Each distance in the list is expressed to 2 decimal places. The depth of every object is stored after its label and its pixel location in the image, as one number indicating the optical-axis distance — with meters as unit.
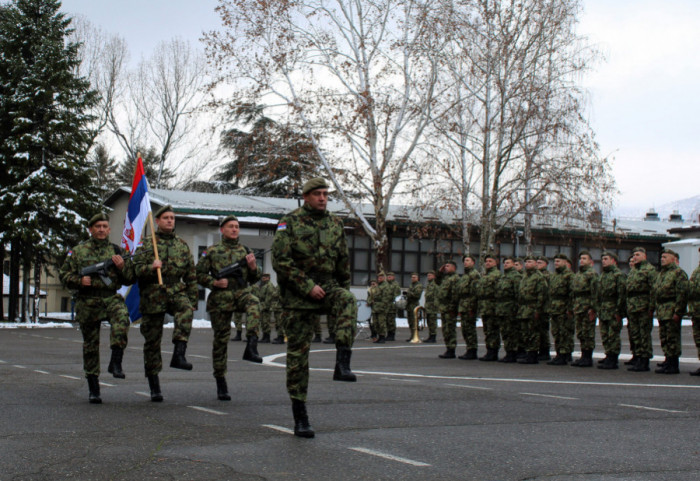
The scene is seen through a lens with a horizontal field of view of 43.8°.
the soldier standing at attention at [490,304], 16.89
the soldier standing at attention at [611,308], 15.36
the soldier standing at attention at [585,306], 15.46
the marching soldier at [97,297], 9.05
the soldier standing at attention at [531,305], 16.17
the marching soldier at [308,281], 6.90
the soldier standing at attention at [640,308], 15.01
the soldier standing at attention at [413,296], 26.14
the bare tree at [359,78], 33.03
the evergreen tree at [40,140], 34.09
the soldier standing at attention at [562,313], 16.05
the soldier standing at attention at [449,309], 17.75
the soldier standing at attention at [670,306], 14.40
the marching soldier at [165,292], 9.12
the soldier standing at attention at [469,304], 17.30
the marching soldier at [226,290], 9.25
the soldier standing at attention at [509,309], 16.75
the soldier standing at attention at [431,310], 25.00
